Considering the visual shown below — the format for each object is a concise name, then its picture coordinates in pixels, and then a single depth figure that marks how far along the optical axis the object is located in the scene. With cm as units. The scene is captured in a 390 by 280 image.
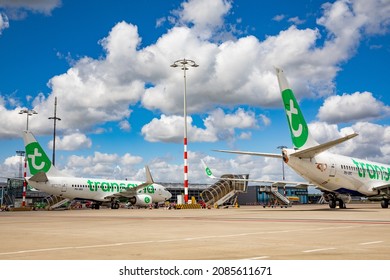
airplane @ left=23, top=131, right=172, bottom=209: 6178
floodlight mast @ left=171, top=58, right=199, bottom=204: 5606
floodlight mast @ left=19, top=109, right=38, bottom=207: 7950
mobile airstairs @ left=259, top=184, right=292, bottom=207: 8237
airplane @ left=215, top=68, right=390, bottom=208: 3756
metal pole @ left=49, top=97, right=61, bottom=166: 8284
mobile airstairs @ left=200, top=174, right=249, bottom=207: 7938
